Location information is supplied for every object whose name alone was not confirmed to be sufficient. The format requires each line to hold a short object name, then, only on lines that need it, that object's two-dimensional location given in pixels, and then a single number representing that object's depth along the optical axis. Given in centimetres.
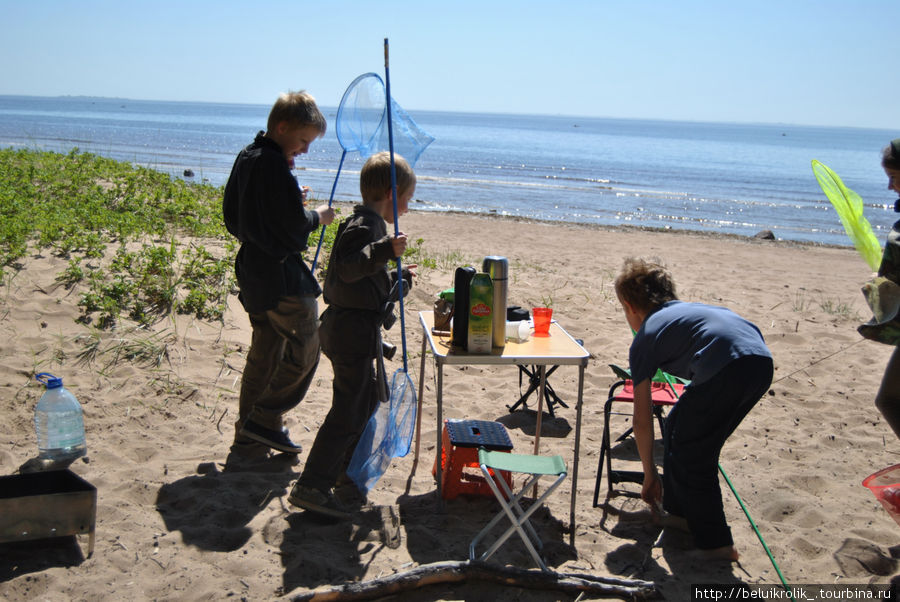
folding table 310
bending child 284
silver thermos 321
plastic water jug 343
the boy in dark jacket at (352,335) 310
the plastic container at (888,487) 307
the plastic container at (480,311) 314
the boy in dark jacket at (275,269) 323
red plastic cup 362
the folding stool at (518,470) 277
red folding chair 354
